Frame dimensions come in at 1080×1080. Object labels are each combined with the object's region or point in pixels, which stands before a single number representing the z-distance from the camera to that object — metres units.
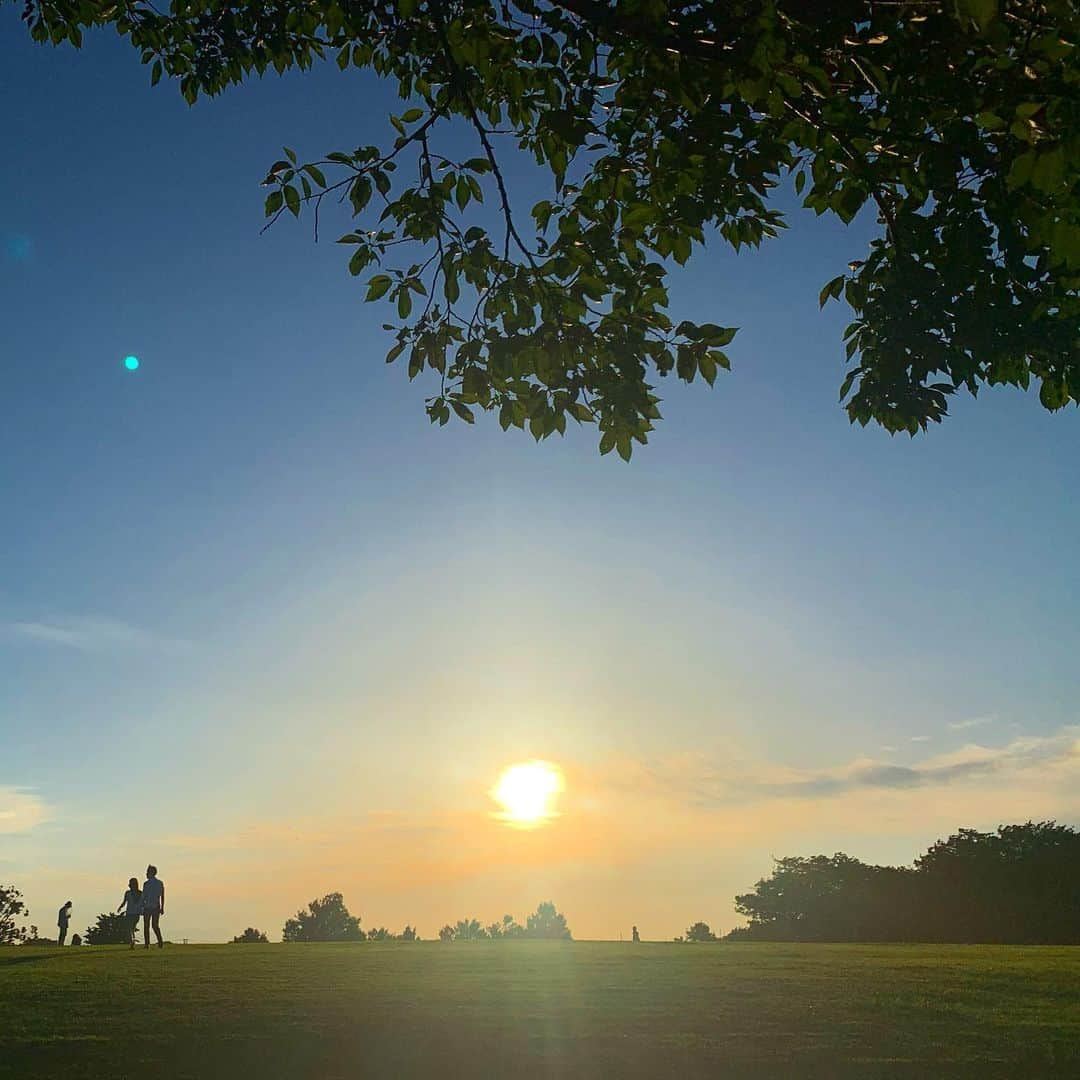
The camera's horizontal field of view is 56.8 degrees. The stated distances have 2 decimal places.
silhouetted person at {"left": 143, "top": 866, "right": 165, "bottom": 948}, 30.50
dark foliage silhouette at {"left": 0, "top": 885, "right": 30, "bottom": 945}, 77.56
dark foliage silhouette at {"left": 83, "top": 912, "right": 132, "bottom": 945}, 55.59
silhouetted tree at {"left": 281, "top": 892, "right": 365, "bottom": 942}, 150.75
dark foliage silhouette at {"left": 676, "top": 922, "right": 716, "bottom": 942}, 65.81
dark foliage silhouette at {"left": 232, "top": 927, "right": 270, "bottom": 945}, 46.26
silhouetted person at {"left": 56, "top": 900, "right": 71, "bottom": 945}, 38.25
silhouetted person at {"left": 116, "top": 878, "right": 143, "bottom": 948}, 30.77
